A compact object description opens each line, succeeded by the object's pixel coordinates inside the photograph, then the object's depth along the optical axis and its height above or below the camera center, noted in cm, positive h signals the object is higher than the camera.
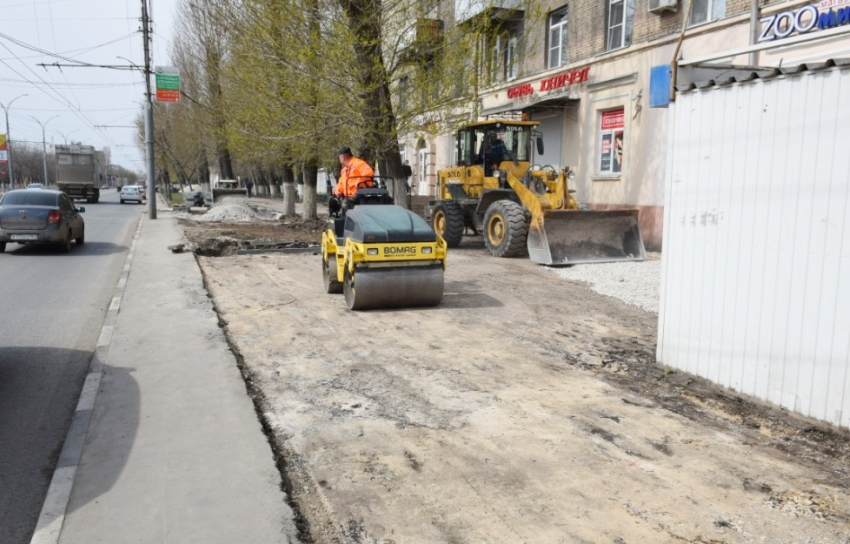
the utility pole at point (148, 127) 2708 +242
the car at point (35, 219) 1523 -76
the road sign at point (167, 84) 2380 +370
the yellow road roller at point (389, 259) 842 -86
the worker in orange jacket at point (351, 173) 988 +26
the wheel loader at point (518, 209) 1315 -36
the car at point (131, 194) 5038 -52
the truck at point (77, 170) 4531 +110
